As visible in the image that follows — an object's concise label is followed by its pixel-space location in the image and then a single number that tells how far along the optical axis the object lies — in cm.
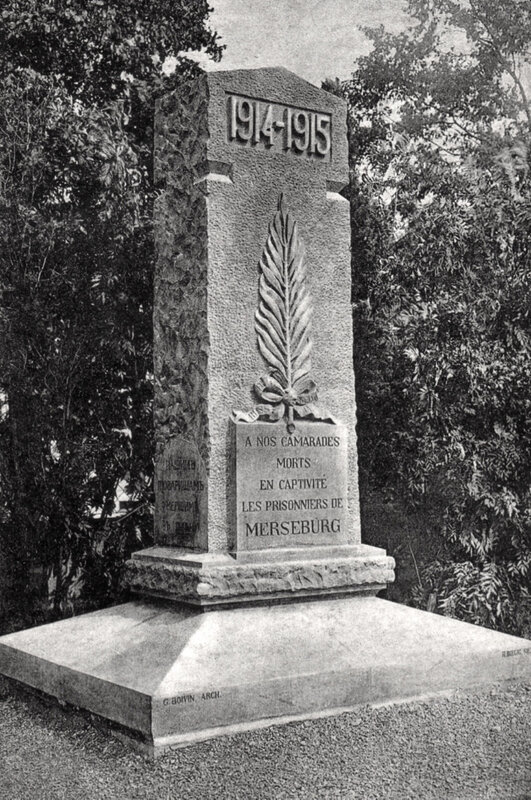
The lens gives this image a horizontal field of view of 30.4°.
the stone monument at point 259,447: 512
